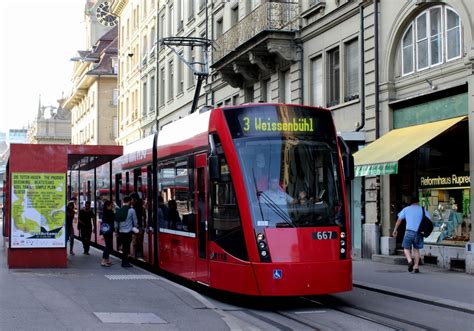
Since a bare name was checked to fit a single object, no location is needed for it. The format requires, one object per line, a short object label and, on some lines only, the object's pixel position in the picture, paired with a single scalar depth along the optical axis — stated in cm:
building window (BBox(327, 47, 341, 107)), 2317
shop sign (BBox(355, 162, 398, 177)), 1697
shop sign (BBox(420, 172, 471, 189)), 1727
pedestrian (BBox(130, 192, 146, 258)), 1708
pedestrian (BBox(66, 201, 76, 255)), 2098
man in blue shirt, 1636
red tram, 1083
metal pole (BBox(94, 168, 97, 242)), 2444
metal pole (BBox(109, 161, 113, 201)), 2164
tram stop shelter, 1612
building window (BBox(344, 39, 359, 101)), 2184
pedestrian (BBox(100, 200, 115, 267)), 1739
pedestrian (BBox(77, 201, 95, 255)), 2131
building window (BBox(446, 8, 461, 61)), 1720
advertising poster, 1614
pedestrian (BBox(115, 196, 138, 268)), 1698
